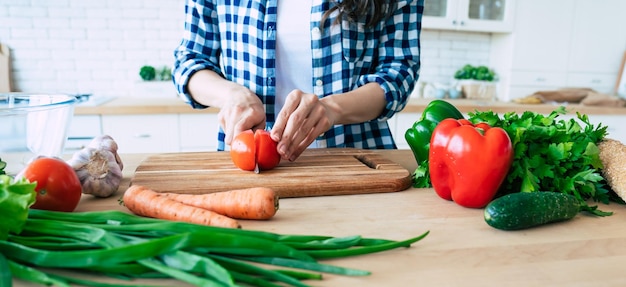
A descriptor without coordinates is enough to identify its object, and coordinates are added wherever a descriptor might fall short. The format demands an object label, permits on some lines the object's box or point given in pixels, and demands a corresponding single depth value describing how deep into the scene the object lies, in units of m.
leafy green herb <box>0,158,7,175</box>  0.84
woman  1.33
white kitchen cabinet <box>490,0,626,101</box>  3.22
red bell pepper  0.86
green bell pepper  1.10
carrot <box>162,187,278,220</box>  0.77
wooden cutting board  0.94
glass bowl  0.84
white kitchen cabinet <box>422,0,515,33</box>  3.11
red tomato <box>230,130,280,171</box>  1.02
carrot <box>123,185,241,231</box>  0.72
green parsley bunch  0.89
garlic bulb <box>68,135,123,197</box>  0.88
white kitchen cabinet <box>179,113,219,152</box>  2.58
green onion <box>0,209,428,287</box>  0.54
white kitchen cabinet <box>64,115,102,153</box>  2.45
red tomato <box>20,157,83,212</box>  0.73
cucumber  0.74
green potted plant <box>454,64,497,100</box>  3.25
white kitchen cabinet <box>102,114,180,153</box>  2.51
